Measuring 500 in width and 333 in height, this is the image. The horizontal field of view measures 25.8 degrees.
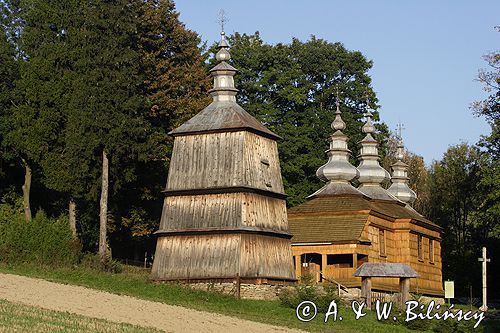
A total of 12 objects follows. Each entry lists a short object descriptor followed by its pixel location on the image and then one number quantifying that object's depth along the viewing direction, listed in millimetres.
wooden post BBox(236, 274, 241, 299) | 49000
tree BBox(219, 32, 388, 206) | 78812
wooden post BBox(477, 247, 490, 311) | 56759
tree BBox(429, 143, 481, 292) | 93750
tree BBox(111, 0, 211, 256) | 64938
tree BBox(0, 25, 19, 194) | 61875
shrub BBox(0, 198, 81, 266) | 49000
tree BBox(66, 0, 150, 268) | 56500
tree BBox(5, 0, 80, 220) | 58719
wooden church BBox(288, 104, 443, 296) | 57750
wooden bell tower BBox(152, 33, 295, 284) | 50000
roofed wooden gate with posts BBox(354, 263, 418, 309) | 45312
